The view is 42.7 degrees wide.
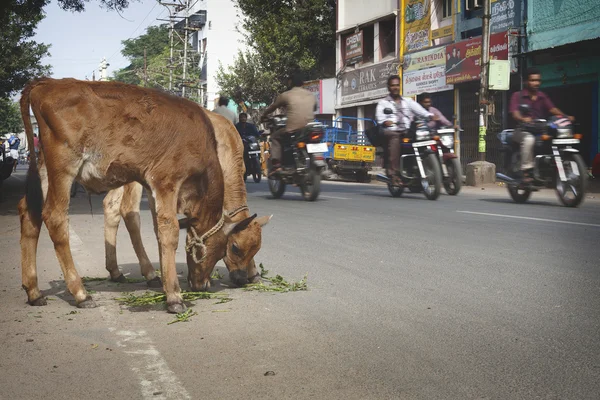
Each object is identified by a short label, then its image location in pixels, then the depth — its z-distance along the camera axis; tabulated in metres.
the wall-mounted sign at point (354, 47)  36.61
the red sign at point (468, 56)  25.44
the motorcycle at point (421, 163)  14.20
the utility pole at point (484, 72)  21.56
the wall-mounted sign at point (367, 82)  34.12
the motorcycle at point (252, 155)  21.80
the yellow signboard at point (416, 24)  31.02
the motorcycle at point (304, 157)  13.95
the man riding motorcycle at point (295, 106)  14.09
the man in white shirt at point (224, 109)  16.06
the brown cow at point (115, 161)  5.15
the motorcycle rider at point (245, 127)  21.62
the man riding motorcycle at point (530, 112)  12.88
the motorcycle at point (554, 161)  12.37
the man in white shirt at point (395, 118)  14.81
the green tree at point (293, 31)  39.97
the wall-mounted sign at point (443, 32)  29.20
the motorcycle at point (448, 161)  14.66
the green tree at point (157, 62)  67.19
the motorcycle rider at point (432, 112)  15.30
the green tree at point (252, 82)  43.03
